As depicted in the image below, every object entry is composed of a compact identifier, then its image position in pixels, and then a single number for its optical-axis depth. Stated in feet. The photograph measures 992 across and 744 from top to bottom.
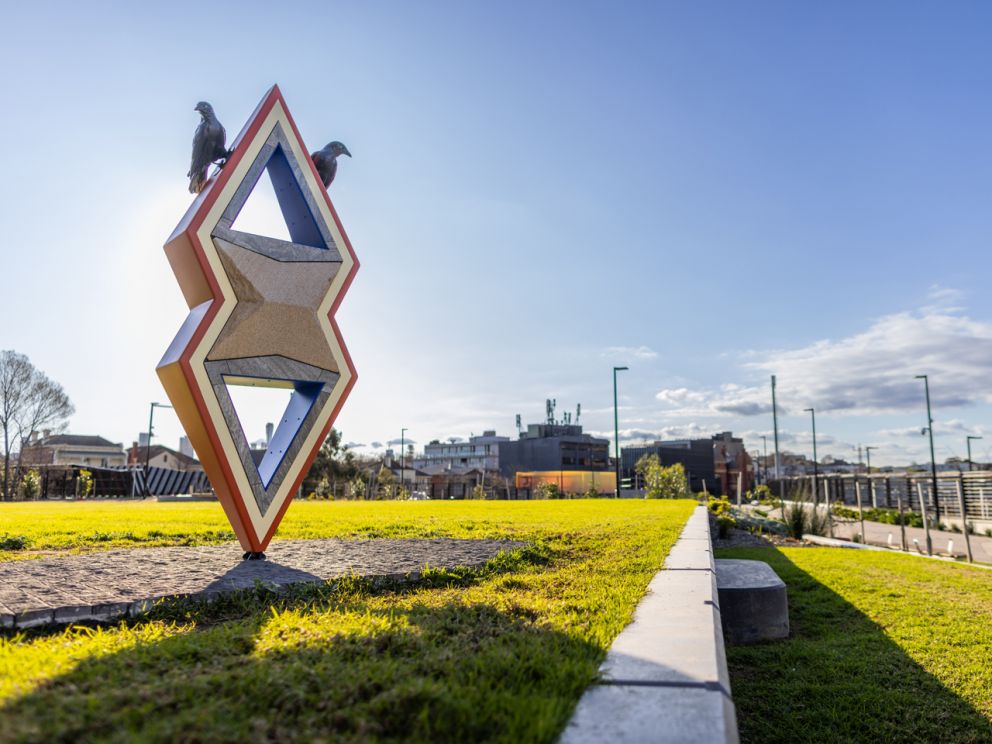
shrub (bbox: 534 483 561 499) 121.39
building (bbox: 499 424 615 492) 266.16
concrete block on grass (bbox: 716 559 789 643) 22.18
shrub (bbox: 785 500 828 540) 58.01
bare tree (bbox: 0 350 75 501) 125.18
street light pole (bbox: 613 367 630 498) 104.13
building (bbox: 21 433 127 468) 279.90
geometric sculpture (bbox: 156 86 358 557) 21.67
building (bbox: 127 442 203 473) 243.97
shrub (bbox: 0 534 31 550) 22.36
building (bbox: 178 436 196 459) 292.65
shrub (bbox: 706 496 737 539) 54.13
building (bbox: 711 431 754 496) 276.62
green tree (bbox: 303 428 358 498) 150.61
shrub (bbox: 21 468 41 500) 125.29
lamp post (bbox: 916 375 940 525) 91.53
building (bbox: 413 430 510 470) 330.34
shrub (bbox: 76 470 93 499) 126.40
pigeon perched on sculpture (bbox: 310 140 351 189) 27.94
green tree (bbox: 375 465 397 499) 155.02
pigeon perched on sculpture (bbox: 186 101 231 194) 23.86
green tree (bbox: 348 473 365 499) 133.77
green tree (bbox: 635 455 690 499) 101.04
